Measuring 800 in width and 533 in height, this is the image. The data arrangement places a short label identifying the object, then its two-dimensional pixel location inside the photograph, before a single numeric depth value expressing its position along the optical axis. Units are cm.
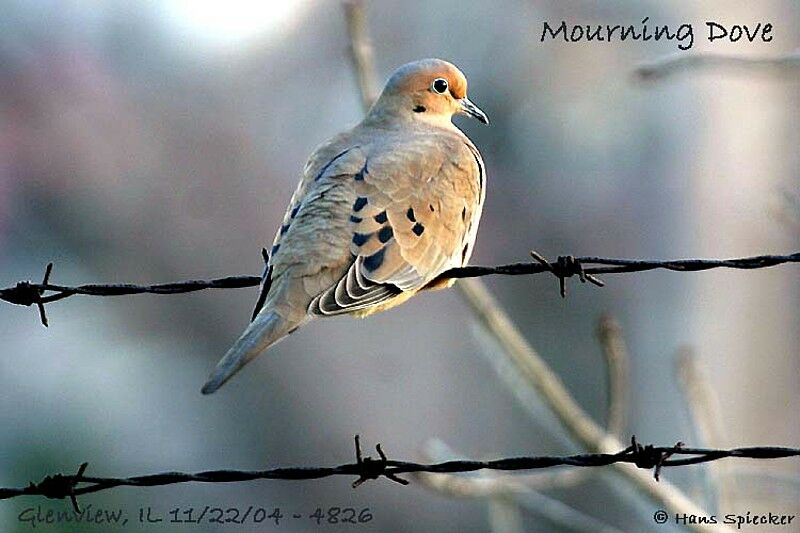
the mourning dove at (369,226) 773
